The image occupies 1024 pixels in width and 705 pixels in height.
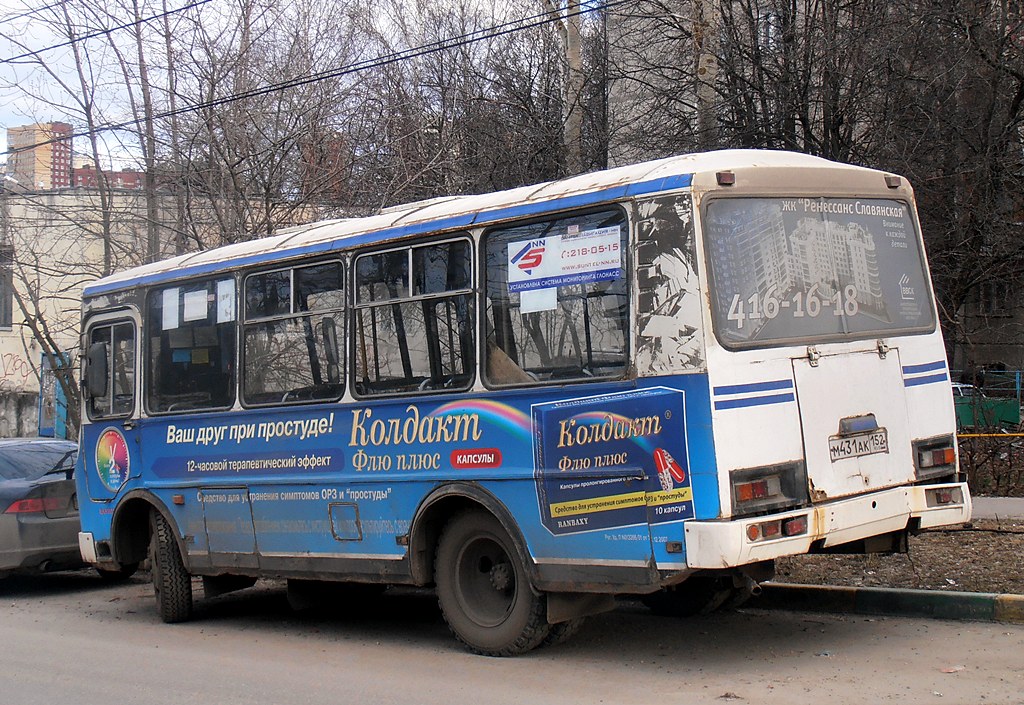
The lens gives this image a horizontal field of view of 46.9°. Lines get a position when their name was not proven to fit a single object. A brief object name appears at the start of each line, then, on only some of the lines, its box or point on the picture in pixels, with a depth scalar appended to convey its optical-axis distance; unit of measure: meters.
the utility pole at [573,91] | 18.53
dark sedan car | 11.45
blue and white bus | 6.49
